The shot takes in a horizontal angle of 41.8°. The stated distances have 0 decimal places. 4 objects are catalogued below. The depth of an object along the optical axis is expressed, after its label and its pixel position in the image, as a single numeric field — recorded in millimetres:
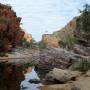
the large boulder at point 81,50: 14655
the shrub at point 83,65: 10603
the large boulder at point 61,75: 9131
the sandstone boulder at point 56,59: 13089
